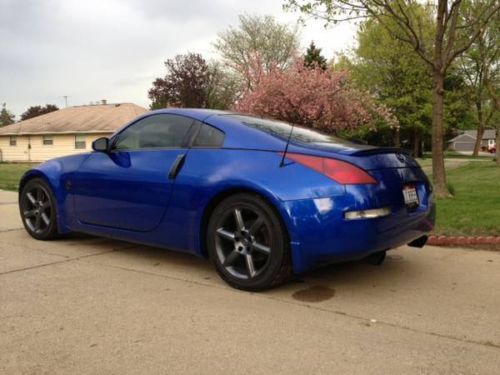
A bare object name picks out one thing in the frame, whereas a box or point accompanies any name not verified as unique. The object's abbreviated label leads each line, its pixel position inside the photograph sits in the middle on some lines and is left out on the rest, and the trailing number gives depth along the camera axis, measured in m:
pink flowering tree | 18.27
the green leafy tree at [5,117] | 83.04
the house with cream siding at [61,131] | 35.72
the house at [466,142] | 129.00
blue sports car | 3.75
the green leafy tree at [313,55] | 37.00
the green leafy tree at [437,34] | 9.55
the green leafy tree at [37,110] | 59.03
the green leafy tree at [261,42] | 39.12
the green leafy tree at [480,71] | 20.25
